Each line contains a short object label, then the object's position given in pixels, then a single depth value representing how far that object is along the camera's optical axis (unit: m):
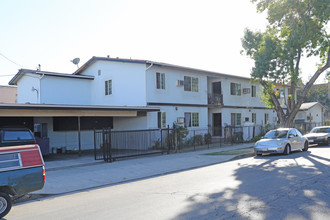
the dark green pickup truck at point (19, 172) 6.30
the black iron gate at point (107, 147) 14.41
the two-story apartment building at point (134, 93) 20.72
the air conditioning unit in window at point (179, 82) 22.48
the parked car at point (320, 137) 21.08
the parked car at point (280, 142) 15.89
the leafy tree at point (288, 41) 21.23
